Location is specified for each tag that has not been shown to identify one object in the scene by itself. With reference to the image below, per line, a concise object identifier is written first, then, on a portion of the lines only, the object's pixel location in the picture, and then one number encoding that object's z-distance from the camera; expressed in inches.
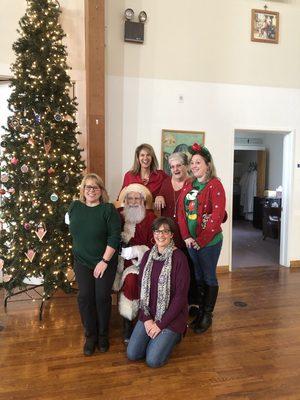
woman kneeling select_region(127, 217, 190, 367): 98.1
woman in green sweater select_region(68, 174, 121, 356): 103.3
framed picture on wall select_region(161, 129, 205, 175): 177.3
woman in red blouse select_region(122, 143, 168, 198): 127.6
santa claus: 108.5
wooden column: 154.8
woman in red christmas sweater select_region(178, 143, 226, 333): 112.7
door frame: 196.4
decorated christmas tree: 132.2
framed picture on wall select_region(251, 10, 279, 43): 182.4
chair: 264.7
